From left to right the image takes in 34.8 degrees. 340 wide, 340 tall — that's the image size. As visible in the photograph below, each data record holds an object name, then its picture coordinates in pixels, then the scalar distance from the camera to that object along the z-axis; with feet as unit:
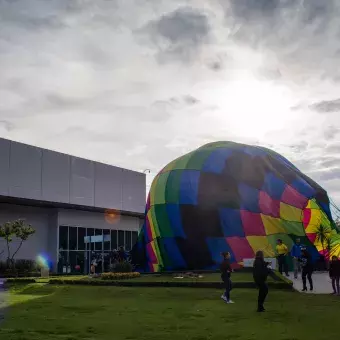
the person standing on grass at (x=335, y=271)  62.80
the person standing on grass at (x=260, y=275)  49.08
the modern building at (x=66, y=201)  155.43
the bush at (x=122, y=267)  105.09
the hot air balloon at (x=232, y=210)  102.37
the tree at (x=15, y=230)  140.67
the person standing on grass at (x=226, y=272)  56.79
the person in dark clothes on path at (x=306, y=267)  66.74
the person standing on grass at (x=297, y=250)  98.68
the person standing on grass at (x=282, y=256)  84.99
